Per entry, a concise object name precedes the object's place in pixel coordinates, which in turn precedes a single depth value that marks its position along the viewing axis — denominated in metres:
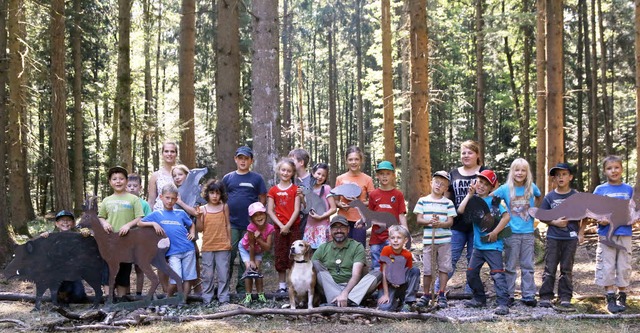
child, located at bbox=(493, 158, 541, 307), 6.49
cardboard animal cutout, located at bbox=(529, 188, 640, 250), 6.20
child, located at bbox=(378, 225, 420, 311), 6.29
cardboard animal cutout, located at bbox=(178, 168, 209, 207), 7.25
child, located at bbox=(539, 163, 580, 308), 6.55
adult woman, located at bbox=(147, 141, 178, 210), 7.27
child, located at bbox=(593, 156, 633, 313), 6.35
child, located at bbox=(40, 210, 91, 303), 7.05
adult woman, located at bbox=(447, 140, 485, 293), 6.71
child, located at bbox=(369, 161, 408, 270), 6.92
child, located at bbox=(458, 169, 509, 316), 6.36
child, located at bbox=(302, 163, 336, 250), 7.02
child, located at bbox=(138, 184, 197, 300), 6.79
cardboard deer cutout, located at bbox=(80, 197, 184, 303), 6.55
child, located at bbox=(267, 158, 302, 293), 7.03
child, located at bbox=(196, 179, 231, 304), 6.94
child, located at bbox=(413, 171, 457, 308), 6.48
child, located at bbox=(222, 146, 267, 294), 7.29
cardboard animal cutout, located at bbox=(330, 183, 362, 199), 6.81
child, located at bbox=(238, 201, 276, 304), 6.95
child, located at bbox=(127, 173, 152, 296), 7.13
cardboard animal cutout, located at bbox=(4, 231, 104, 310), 6.61
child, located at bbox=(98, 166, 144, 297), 6.80
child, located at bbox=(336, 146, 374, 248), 7.10
